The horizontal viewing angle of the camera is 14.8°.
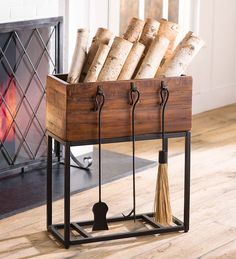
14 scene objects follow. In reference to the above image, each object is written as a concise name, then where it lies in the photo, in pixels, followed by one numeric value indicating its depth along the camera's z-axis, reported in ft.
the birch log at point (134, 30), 12.92
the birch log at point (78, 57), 12.61
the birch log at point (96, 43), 12.78
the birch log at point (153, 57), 12.66
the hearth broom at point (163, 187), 12.70
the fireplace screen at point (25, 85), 15.89
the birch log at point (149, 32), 12.92
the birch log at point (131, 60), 12.70
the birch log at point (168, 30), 13.00
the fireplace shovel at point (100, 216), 12.70
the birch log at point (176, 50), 13.00
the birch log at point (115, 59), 12.50
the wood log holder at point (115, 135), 12.31
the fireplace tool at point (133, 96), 12.43
